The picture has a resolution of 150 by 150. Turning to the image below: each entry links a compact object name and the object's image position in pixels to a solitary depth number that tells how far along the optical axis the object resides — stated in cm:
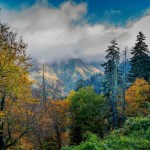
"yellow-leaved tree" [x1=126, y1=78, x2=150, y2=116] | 5112
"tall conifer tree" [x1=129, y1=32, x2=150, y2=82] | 6206
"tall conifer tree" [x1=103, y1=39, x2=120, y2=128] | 5984
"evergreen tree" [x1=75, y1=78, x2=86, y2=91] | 8850
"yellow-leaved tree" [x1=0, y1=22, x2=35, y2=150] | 1980
